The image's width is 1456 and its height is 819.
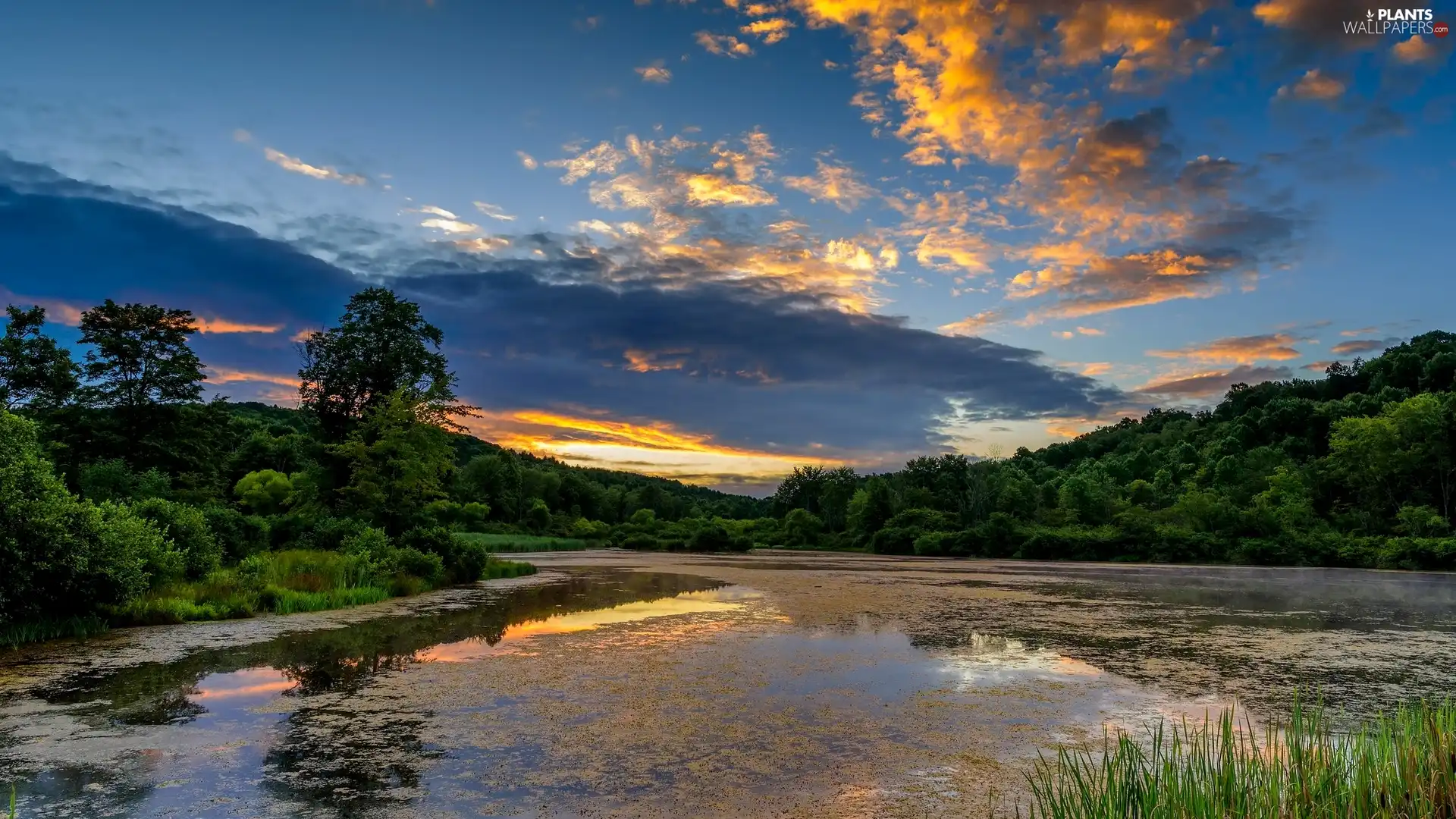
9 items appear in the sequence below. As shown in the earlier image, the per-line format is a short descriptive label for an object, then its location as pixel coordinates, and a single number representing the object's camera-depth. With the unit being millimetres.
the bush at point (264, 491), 34281
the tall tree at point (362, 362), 31875
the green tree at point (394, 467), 24031
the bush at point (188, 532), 15031
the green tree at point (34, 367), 26203
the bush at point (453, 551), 22969
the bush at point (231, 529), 18062
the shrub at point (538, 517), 83375
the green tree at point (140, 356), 26766
